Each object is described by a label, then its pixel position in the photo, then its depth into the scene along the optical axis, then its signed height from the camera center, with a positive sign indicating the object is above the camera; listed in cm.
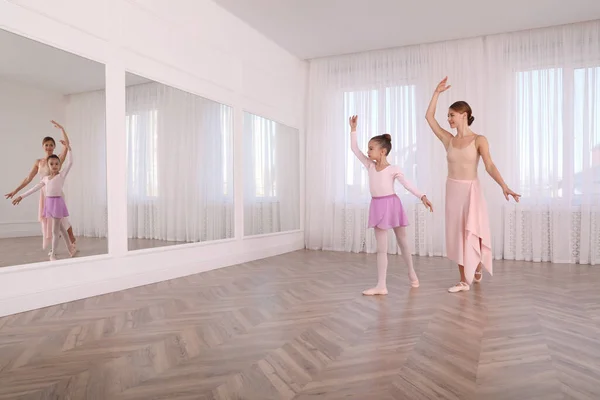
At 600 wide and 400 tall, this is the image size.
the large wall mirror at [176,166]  416 +26
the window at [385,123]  662 +102
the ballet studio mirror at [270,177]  593 +21
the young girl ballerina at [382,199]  369 -7
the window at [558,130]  572 +78
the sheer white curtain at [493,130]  579 +85
